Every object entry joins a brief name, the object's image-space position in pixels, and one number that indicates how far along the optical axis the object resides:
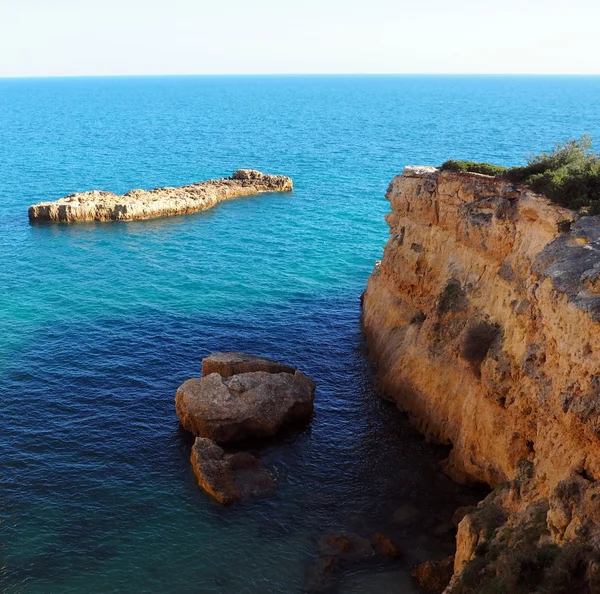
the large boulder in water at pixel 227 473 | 37.31
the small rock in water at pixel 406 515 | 35.56
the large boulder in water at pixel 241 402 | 42.56
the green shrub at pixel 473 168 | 48.00
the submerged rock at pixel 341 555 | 31.47
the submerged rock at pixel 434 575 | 30.95
